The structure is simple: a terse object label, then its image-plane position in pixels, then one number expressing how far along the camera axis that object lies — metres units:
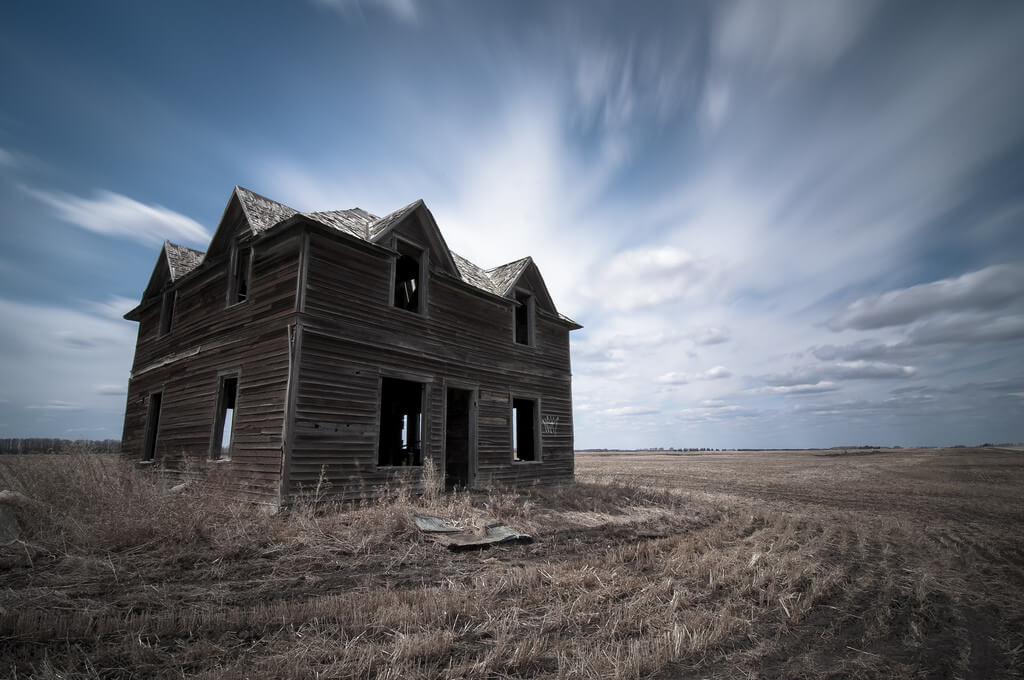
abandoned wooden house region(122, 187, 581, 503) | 10.22
